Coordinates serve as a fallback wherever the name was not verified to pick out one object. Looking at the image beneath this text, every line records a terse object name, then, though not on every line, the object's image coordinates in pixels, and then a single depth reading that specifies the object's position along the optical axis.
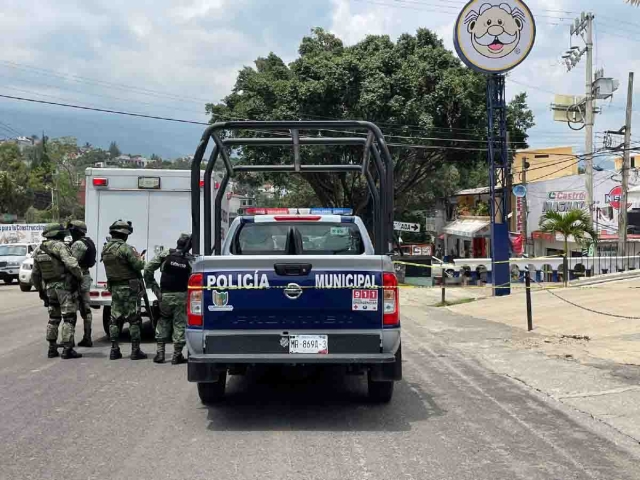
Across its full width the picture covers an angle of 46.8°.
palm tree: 27.12
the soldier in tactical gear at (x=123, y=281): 10.10
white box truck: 12.20
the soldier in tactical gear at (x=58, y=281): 10.47
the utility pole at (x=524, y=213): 36.22
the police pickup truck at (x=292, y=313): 6.61
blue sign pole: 21.20
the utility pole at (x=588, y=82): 32.75
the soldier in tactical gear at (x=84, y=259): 11.12
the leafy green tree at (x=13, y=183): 58.25
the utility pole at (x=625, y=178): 30.06
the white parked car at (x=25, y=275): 25.36
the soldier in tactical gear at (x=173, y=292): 9.81
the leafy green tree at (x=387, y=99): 32.00
